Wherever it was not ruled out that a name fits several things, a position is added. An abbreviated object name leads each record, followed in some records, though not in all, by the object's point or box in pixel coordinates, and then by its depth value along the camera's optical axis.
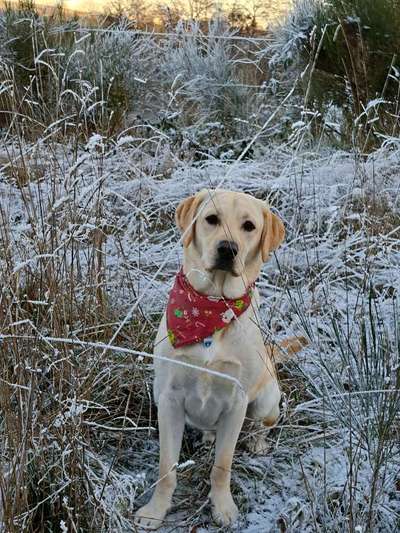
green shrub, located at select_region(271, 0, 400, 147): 5.59
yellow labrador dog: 2.35
